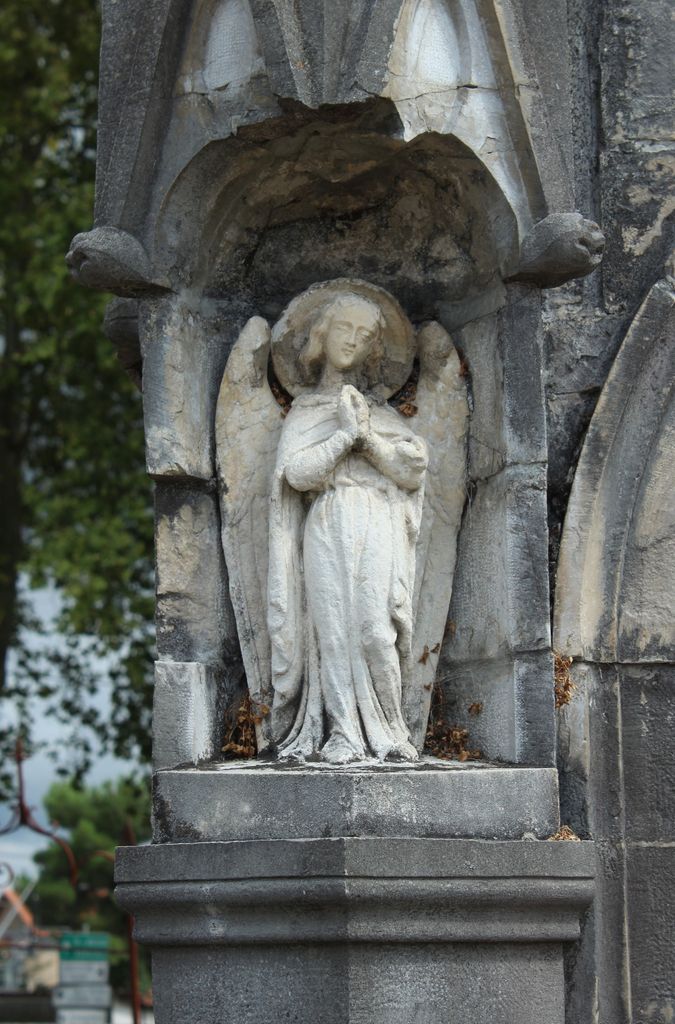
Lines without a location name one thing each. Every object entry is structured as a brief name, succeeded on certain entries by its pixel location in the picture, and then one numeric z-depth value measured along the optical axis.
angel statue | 6.02
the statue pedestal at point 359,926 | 5.48
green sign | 11.73
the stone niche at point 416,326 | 5.56
